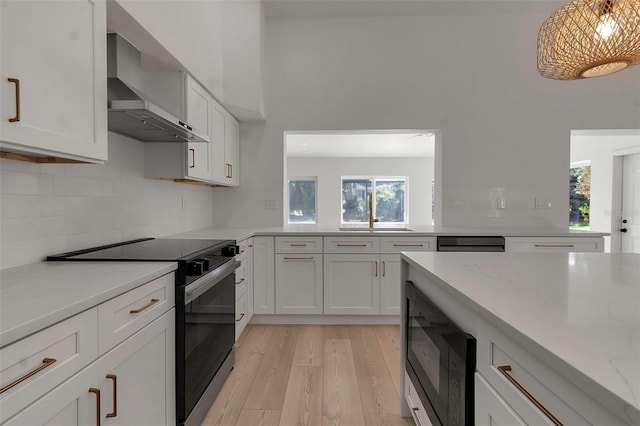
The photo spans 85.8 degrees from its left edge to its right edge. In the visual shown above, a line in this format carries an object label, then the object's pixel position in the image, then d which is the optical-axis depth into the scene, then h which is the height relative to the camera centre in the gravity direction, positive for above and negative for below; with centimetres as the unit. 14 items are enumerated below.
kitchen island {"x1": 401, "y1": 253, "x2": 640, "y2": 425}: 54 -25
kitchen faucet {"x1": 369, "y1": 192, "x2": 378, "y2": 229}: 382 -12
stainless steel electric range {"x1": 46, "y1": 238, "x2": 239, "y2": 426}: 153 -52
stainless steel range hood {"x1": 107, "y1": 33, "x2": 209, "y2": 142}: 158 +47
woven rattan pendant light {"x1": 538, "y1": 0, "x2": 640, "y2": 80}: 152 +80
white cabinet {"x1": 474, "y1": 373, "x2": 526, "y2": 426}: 79 -50
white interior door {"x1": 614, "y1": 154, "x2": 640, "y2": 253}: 457 +7
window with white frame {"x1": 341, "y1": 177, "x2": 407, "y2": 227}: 883 +23
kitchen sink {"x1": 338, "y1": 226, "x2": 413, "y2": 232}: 346 -23
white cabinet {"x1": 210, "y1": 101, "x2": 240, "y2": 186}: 290 +55
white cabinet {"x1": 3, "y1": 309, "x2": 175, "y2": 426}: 87 -57
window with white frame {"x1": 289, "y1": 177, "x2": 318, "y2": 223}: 880 +18
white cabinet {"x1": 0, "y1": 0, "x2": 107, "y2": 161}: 104 +44
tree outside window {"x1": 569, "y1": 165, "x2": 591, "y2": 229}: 580 +21
